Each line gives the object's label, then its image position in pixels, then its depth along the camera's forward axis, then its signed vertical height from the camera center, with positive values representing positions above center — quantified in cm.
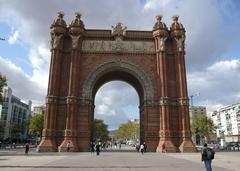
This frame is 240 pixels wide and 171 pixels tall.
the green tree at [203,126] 8006 +408
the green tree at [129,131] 13181 +425
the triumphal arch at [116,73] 3762 +895
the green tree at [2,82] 3934 +800
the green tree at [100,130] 12558 +435
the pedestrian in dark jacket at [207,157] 1217 -77
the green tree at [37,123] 8062 +440
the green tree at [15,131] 10074 +259
